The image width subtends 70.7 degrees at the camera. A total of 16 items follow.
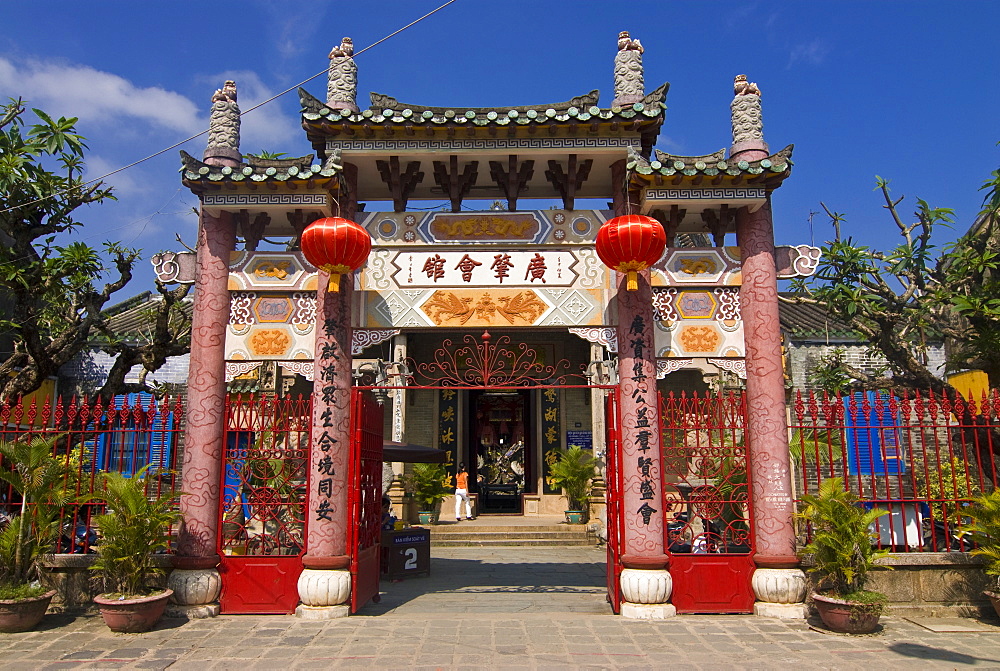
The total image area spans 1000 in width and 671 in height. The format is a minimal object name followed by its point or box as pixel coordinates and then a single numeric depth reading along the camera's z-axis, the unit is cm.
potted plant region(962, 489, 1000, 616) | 686
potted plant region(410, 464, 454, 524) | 1520
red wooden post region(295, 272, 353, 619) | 712
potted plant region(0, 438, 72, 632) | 670
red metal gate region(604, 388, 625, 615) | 750
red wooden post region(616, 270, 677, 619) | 712
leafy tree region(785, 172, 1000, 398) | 1016
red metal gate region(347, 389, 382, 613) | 743
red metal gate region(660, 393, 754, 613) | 724
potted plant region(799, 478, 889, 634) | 652
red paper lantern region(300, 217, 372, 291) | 708
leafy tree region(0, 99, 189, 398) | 927
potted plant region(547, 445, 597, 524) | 1522
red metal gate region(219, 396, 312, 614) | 730
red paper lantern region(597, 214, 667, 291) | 703
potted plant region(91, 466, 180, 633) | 661
